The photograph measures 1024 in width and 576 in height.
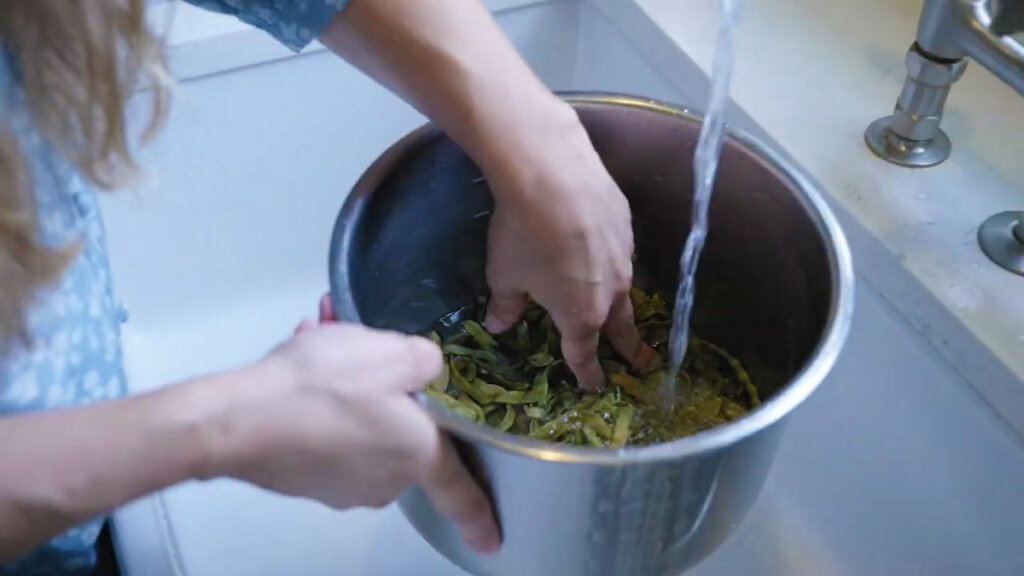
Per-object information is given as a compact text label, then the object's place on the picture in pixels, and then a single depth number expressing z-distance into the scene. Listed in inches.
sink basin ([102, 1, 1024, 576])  24.5
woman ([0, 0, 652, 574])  13.8
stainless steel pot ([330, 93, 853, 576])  15.7
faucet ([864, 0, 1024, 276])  20.7
